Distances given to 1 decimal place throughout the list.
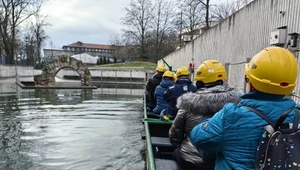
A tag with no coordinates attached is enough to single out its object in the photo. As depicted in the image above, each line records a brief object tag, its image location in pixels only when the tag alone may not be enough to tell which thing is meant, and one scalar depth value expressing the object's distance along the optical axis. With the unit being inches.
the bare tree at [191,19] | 1175.7
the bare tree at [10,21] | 1332.4
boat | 127.5
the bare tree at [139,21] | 1868.8
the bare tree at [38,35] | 1837.6
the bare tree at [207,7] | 1028.9
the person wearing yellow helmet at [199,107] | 100.7
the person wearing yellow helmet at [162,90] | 255.1
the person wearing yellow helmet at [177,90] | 187.5
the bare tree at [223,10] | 1158.1
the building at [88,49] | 2823.8
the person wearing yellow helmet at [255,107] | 62.2
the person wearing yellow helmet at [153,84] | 335.0
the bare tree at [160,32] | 1861.5
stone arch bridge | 975.6
